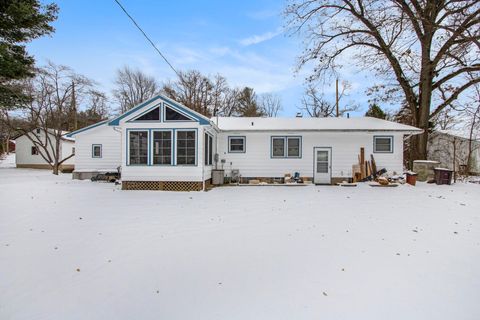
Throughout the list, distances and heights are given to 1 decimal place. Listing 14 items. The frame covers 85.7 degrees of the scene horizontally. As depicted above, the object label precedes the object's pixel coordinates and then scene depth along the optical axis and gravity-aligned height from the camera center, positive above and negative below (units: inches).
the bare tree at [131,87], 1333.7 +364.3
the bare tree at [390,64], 613.3 +235.6
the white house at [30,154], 1079.2 +13.4
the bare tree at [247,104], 1207.6 +254.9
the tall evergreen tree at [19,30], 301.7 +167.2
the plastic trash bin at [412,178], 508.4 -40.7
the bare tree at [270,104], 1379.2 +289.0
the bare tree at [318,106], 1128.2 +229.4
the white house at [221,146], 442.9 +22.9
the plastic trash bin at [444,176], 519.8 -37.4
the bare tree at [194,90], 1188.5 +314.6
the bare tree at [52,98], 822.5 +194.7
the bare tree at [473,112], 636.1 +115.2
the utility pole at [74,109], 877.0 +166.7
